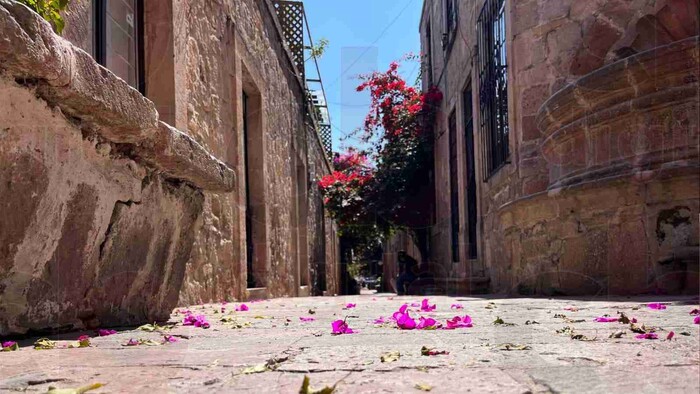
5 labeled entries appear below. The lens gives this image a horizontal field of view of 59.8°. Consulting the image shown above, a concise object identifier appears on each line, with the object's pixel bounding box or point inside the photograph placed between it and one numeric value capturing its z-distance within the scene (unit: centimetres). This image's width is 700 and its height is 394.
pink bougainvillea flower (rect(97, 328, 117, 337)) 236
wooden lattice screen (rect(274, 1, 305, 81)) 1197
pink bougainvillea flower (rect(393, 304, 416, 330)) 248
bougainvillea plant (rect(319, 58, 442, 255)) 1247
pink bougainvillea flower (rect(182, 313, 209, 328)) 296
